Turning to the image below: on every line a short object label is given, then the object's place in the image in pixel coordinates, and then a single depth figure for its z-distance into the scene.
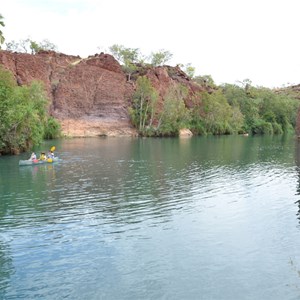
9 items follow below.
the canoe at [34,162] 32.77
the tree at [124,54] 112.81
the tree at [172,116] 89.75
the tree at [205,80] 131.70
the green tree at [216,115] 102.38
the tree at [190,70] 140.65
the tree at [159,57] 117.06
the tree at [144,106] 90.94
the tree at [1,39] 22.92
